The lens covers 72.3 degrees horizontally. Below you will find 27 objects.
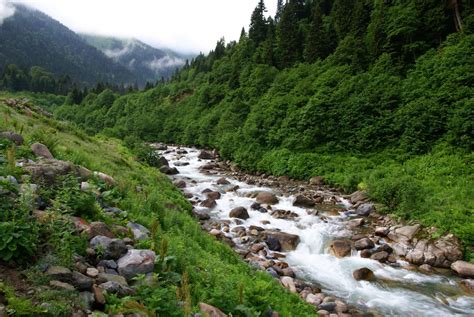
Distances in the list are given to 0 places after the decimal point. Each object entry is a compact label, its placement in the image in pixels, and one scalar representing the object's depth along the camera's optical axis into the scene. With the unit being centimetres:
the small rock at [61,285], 437
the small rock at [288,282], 1160
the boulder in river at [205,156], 4669
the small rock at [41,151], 886
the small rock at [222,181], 2988
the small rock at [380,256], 1488
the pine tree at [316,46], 5266
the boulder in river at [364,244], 1586
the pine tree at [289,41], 5895
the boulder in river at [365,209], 2086
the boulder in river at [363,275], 1330
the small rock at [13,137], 878
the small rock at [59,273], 453
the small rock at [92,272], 494
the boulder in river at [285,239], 1627
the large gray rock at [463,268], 1321
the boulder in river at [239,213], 2025
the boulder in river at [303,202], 2284
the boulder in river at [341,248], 1556
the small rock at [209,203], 2242
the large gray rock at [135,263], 544
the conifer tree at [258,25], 7969
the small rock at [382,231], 1733
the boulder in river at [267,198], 2350
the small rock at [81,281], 461
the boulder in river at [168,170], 3358
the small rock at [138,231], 701
